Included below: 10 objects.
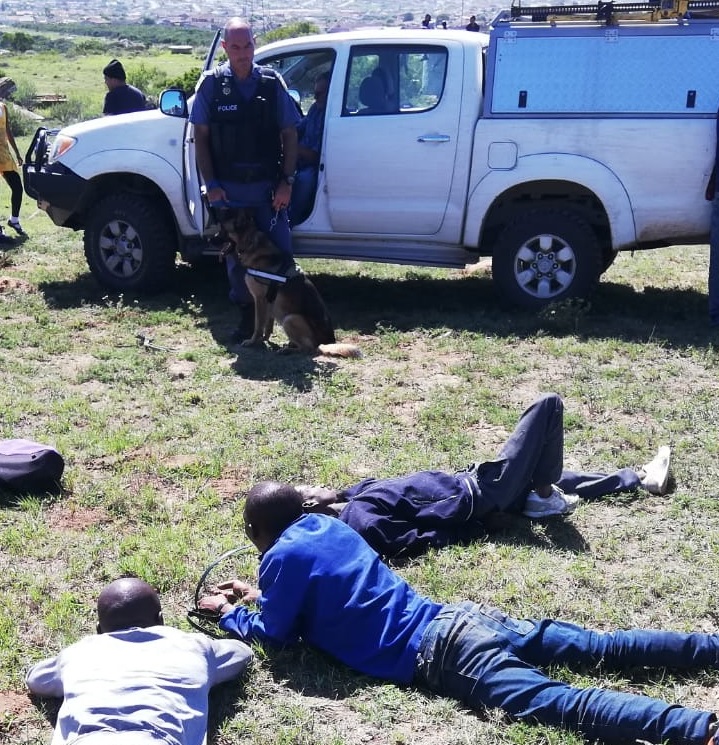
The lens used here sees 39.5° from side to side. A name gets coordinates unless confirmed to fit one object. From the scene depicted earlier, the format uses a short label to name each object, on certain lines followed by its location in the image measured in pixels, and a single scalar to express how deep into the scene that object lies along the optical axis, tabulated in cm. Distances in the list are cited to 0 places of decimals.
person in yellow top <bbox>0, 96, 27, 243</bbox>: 1110
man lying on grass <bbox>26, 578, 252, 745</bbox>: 274
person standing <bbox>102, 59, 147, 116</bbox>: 1012
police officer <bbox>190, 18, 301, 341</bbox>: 686
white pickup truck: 729
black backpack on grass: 470
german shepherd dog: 691
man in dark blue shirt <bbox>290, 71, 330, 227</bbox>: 783
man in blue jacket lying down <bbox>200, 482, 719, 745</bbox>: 320
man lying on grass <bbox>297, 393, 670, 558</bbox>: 414
